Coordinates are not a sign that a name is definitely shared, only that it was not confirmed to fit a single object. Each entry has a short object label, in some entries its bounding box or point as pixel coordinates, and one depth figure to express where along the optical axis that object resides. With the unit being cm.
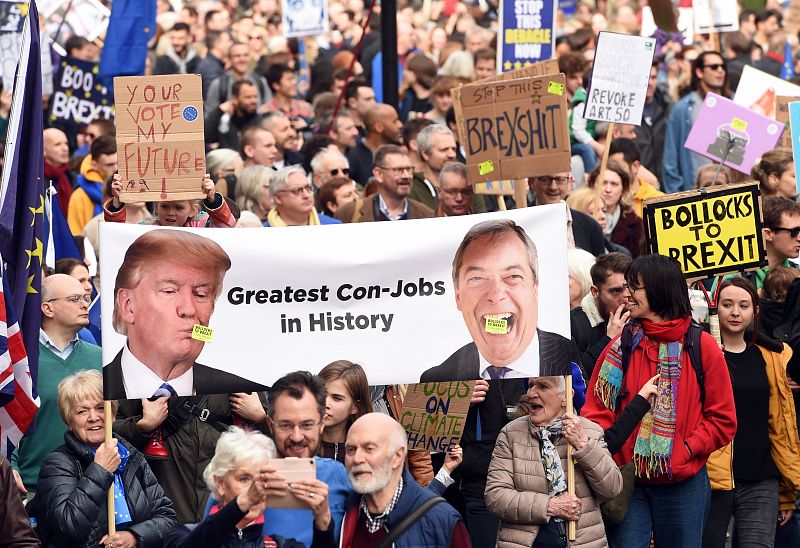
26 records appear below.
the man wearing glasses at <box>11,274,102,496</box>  1748
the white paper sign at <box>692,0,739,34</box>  3337
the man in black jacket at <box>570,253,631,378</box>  1925
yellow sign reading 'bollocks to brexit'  1919
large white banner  1548
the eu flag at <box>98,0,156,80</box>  2984
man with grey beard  1366
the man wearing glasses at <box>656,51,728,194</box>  3128
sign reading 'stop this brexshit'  2048
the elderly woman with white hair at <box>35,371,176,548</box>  1522
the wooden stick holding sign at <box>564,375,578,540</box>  1606
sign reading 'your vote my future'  1709
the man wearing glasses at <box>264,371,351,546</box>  1334
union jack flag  1612
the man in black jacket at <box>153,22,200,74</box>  3959
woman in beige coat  1609
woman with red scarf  1700
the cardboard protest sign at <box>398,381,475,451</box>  1717
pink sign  2552
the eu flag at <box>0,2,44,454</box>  1716
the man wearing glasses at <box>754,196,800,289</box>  2097
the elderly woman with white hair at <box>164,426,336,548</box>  1337
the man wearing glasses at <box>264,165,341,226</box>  2184
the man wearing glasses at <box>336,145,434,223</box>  2342
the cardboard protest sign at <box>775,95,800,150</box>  2698
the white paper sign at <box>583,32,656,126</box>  2570
